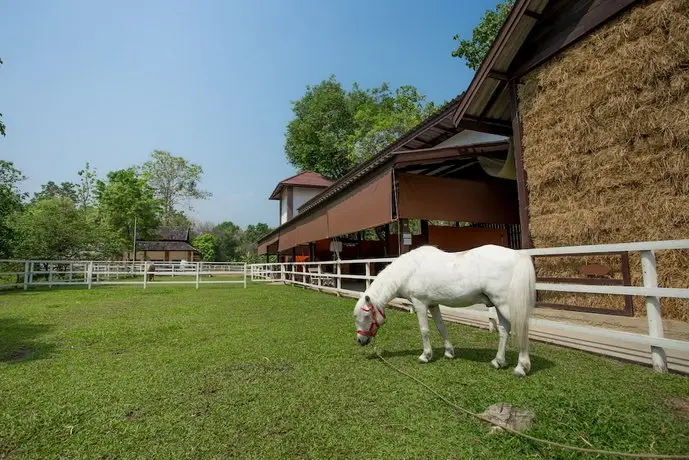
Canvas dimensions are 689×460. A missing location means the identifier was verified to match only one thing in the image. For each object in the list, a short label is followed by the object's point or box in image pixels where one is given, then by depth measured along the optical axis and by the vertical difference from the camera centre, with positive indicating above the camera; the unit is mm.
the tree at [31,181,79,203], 80375 +17886
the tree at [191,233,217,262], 61750 +2720
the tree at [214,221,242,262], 68188 +3040
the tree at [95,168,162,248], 35344 +6138
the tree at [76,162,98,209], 39625 +8589
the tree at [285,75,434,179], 33481 +13667
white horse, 2943 -338
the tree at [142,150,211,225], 45250 +11358
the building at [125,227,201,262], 50594 +1862
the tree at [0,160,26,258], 16297 +2320
